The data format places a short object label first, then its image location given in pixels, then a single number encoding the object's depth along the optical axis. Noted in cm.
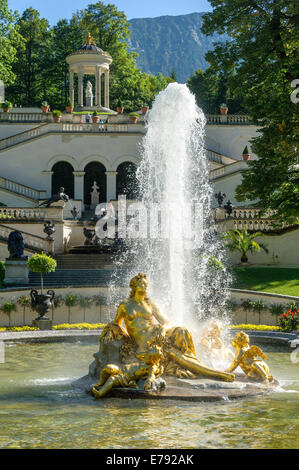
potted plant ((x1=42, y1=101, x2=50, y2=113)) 4825
